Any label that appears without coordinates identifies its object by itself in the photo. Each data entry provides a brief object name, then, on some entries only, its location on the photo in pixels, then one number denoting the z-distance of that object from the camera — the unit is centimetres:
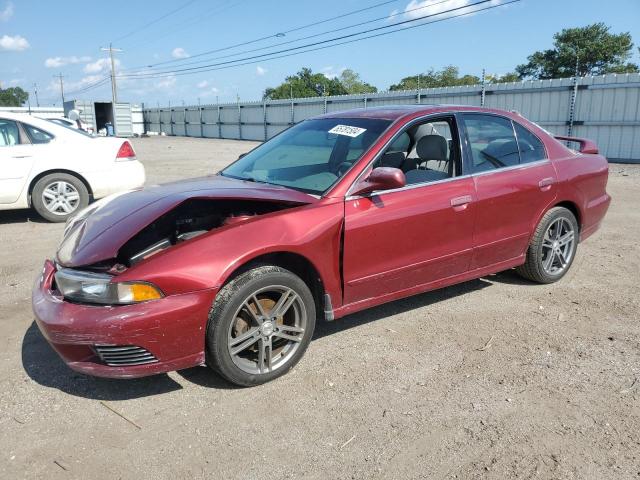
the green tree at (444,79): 6419
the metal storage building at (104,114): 3438
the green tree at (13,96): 10262
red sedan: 271
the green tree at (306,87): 7900
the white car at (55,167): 716
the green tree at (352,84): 8825
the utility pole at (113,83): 5612
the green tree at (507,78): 5741
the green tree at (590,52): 5259
